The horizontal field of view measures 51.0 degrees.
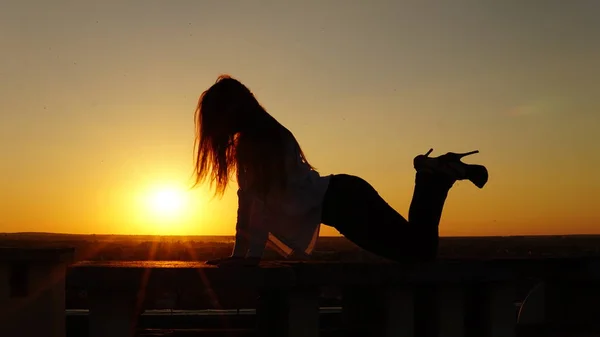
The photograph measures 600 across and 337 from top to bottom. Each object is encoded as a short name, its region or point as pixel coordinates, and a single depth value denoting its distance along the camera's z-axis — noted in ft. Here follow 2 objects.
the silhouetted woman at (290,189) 11.23
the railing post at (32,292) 13.30
